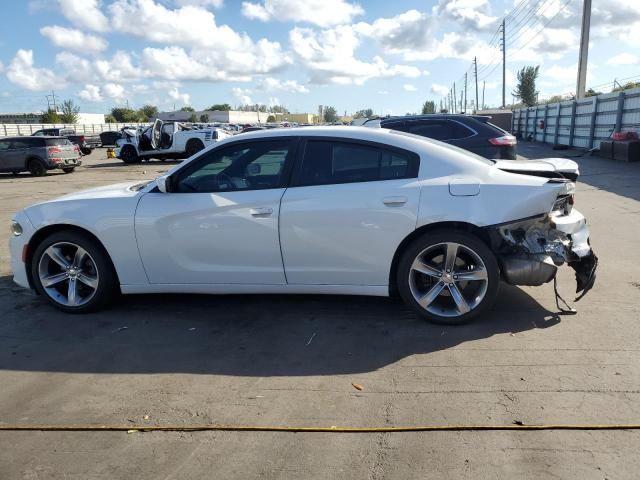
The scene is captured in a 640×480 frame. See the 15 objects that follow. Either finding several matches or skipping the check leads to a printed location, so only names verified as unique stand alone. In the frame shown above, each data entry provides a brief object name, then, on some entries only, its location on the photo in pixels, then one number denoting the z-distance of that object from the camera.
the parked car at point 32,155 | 21.12
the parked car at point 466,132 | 10.49
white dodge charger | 4.21
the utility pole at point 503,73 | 67.74
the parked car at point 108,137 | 45.25
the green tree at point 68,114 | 89.42
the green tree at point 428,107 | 143.73
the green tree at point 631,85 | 41.49
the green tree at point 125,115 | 113.56
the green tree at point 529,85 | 72.19
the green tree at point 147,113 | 118.31
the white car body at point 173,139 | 24.80
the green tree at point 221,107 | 156.62
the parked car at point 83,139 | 36.12
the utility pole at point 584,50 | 30.62
